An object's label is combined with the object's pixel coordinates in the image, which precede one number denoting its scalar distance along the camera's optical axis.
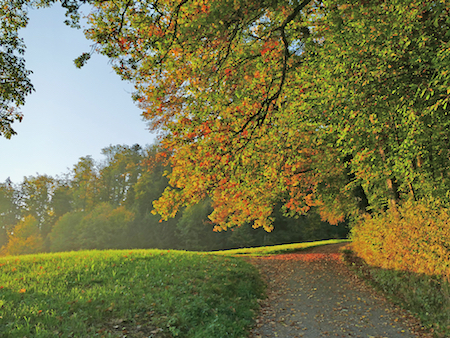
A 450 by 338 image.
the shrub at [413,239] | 6.84
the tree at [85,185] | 55.78
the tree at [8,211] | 55.59
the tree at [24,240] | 43.16
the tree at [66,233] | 47.34
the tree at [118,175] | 57.94
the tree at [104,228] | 46.09
